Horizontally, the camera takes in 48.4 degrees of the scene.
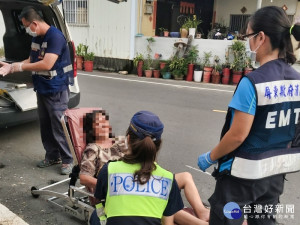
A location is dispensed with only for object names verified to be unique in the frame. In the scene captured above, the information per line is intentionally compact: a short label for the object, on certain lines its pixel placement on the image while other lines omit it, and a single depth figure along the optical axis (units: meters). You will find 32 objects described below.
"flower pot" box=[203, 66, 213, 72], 10.33
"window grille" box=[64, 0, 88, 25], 12.91
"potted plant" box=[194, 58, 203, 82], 10.37
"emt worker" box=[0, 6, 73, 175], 3.51
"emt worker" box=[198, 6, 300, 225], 1.72
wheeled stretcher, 2.75
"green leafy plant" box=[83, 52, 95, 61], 12.20
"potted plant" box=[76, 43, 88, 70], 12.38
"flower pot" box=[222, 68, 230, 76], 10.00
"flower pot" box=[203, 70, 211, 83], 10.30
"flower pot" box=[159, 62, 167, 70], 10.98
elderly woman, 2.55
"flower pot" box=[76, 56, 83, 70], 12.36
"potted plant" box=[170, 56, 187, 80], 10.59
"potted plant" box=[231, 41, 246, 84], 9.88
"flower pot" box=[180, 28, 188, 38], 11.23
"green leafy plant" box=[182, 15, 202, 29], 11.31
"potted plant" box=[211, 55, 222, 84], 10.15
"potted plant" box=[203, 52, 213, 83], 10.30
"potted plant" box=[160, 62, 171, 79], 10.81
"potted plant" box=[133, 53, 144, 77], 11.30
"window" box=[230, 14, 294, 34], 13.98
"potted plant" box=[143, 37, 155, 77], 11.12
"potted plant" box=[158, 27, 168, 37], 12.50
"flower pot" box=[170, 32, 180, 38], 11.48
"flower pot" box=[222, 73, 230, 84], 10.05
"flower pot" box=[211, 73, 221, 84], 10.15
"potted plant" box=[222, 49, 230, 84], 10.02
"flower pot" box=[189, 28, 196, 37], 11.11
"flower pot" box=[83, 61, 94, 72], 12.10
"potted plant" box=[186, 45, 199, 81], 10.55
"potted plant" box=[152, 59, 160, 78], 10.99
